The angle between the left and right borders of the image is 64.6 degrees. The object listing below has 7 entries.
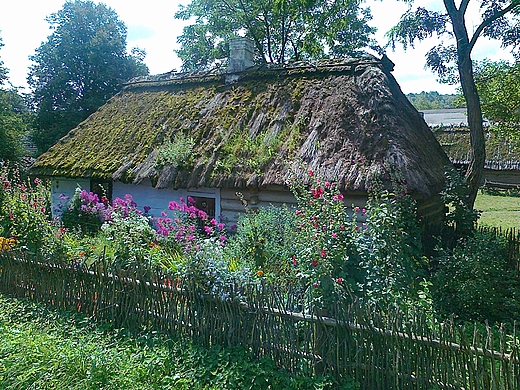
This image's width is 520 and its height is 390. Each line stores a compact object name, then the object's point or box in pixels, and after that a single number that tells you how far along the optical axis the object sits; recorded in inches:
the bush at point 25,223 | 238.8
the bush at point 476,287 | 202.4
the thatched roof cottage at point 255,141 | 282.2
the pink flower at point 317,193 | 186.4
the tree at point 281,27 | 685.9
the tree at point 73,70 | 888.3
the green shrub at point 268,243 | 215.2
